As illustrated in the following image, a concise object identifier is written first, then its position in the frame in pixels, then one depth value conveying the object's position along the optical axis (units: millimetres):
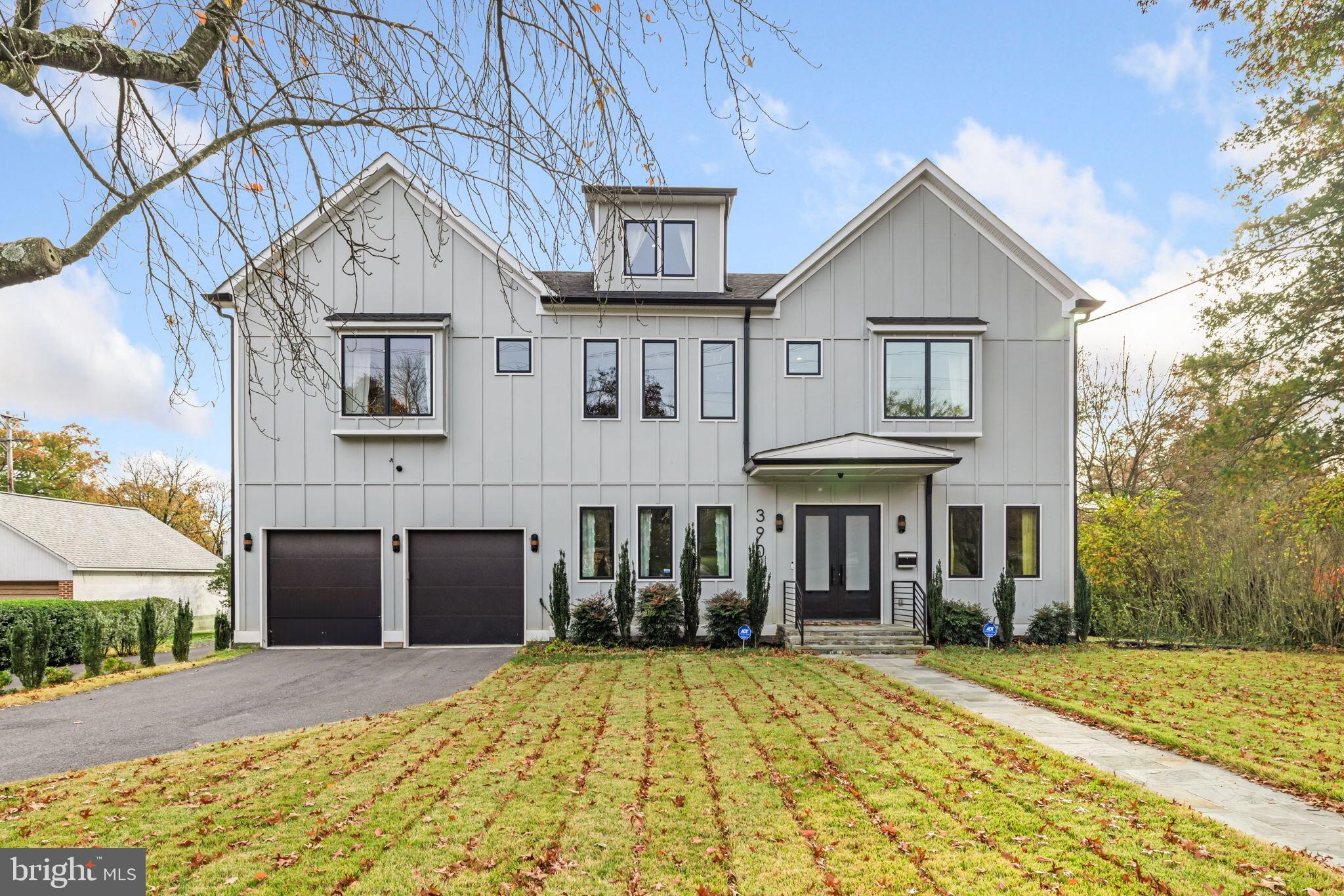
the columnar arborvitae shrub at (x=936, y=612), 13781
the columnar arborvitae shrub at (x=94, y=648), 11734
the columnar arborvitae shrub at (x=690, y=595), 13836
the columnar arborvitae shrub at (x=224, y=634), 14000
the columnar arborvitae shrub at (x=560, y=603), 13789
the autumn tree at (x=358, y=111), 3859
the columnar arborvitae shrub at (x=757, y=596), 13734
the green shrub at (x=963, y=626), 13820
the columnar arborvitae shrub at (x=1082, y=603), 14281
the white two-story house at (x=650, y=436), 14344
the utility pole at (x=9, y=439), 30781
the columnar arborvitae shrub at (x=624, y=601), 13875
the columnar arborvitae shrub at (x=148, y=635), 12383
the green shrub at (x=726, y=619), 13641
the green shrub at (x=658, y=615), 13734
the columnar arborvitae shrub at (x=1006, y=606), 13742
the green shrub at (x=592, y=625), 13797
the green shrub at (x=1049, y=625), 14188
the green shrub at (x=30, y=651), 10695
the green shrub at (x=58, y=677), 11250
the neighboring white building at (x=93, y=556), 20625
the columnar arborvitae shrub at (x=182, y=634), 12930
